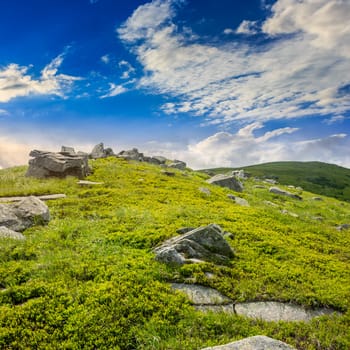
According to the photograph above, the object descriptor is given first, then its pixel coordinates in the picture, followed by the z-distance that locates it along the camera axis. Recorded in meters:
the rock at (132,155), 53.03
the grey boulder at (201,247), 12.08
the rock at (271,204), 31.04
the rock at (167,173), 39.13
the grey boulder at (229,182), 38.91
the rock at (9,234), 12.66
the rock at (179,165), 59.58
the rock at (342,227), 23.38
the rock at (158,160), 61.56
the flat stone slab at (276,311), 9.29
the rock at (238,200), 27.84
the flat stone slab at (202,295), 9.65
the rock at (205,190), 27.91
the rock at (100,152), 53.27
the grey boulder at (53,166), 30.38
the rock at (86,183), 27.65
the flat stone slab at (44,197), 21.09
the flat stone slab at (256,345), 6.48
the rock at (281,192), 44.41
